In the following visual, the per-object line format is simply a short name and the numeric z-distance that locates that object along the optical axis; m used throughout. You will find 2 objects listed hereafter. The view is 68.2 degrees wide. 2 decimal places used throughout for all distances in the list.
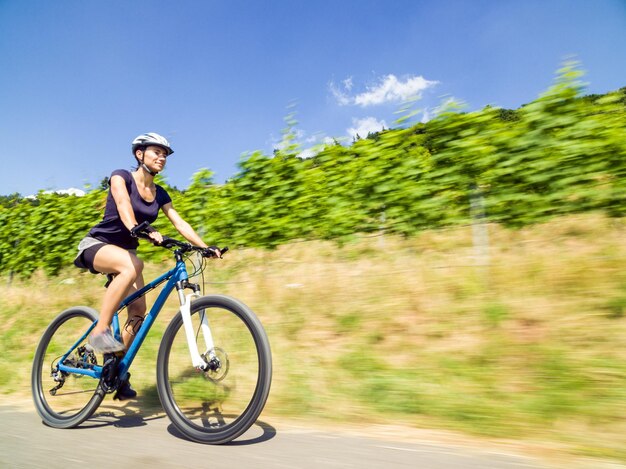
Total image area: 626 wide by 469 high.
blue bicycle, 3.05
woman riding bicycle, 3.67
